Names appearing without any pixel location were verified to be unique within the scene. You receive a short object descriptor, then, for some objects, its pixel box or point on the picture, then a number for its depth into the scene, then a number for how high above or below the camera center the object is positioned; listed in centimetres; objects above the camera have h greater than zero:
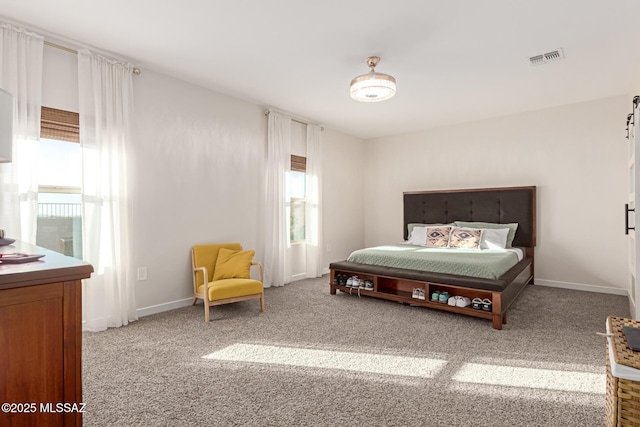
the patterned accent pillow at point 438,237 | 508 -38
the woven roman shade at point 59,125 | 305 +83
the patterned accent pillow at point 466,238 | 482 -38
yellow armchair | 351 -72
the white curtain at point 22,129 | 274 +73
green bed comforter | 359 -56
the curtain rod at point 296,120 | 502 +151
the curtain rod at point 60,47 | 303 +153
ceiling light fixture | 326 +124
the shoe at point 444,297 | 369 -93
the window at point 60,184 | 308 +29
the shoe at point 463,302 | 355 -95
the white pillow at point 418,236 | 544 -40
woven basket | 120 -67
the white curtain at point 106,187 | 321 +27
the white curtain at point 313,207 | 570 +10
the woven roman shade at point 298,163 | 555 +83
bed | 347 -67
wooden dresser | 104 -42
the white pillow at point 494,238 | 485 -38
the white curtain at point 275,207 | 500 +9
